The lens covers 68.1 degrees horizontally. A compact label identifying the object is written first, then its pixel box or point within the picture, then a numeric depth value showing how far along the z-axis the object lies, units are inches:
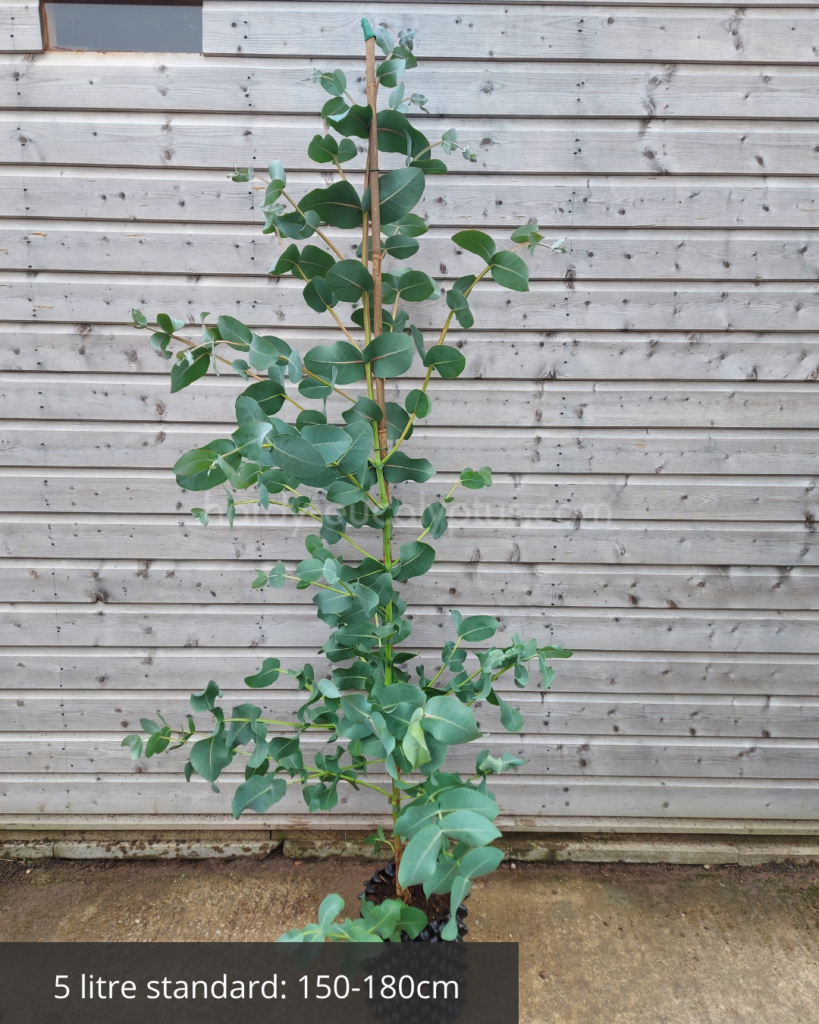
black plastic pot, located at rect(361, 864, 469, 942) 51.3
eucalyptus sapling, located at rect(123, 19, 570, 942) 32.8
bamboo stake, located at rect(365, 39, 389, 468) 42.9
